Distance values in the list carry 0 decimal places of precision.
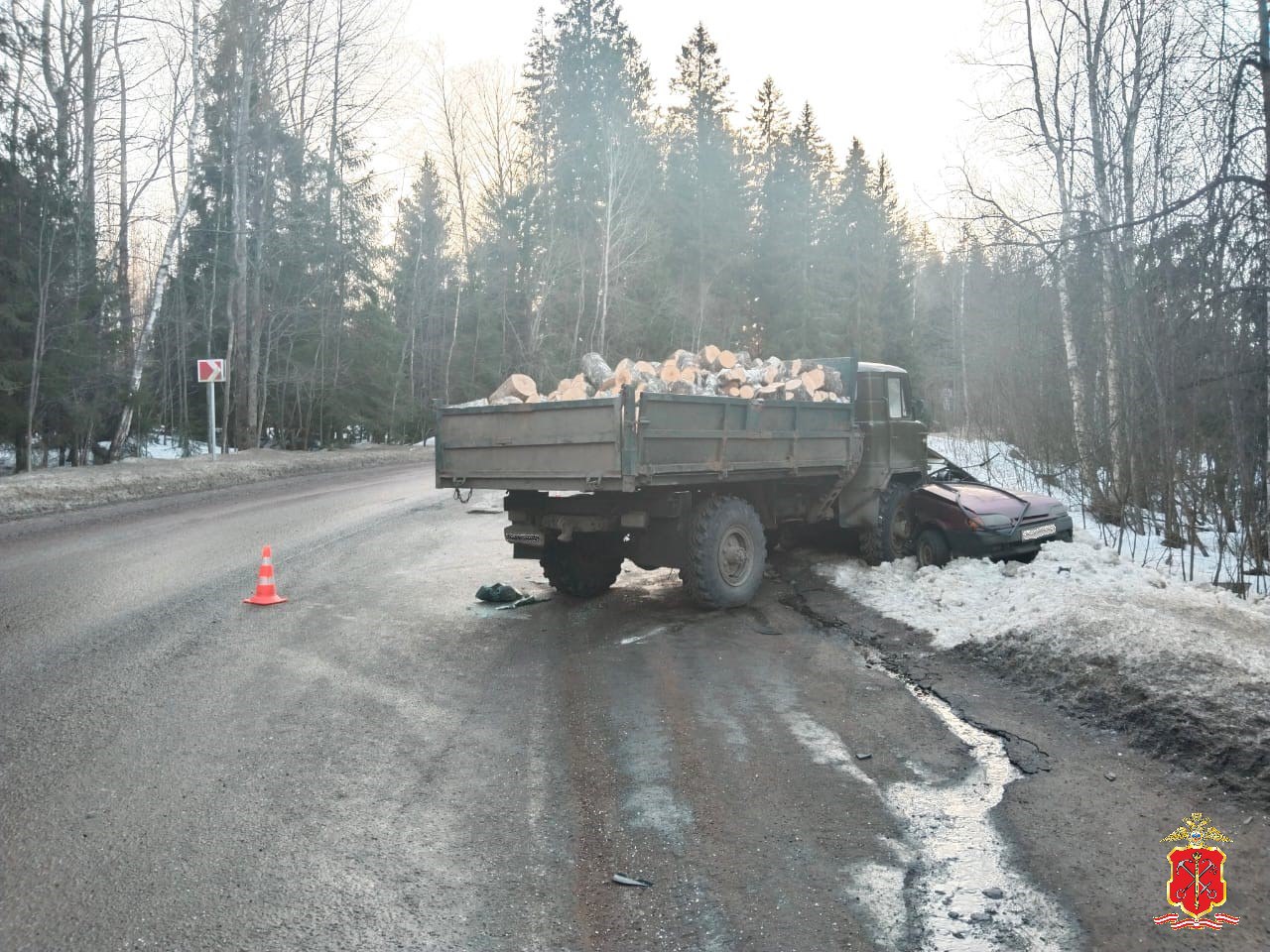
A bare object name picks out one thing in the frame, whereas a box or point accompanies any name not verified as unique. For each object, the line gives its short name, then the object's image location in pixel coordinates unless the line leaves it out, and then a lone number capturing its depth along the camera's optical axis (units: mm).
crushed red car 9203
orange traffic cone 7613
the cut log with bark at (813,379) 8922
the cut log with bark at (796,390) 8484
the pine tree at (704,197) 40188
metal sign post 18938
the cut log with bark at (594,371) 8473
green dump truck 6777
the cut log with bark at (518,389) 7691
